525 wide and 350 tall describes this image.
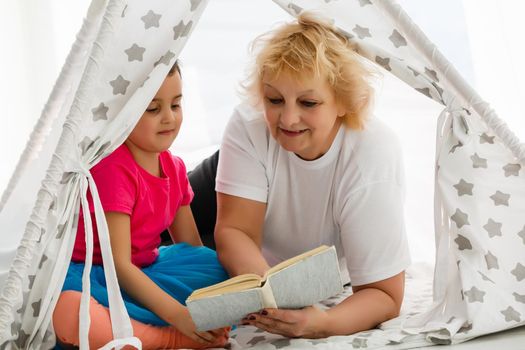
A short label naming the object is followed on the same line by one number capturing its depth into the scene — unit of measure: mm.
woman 2341
